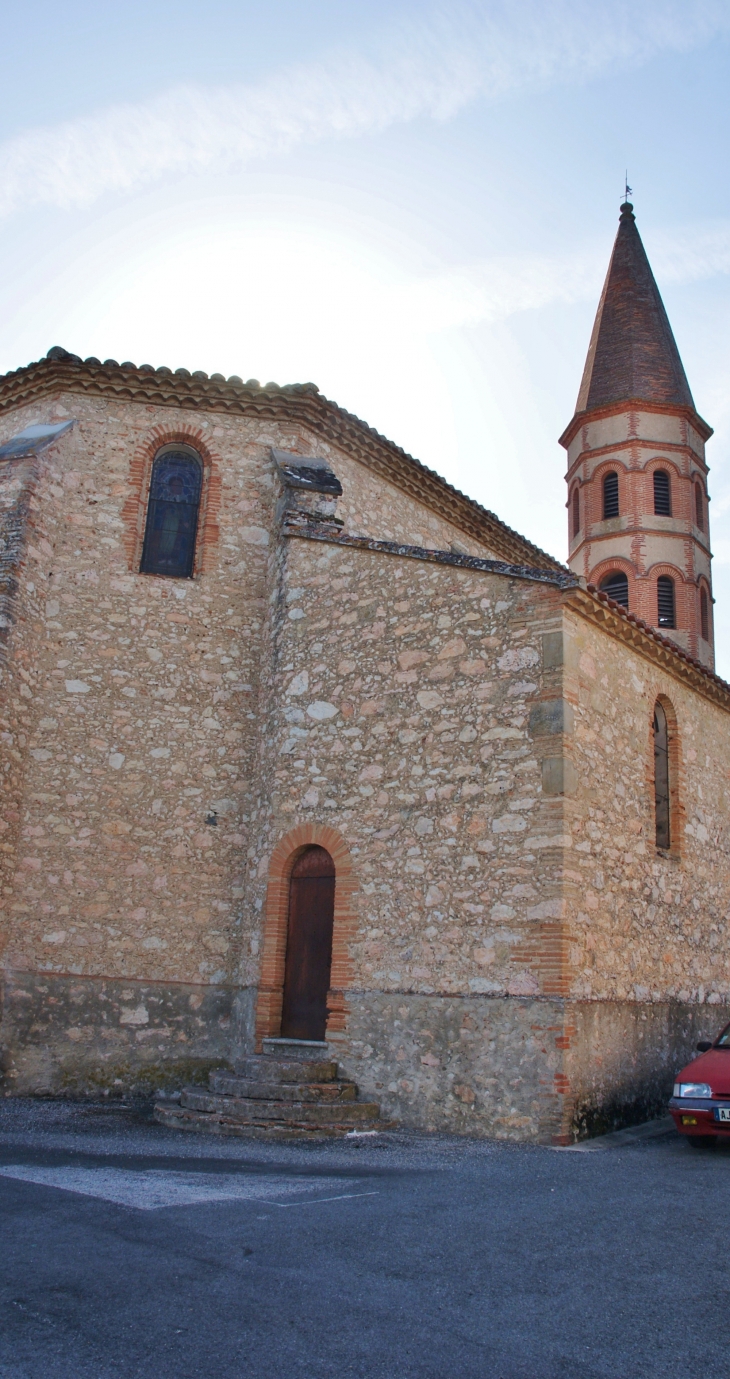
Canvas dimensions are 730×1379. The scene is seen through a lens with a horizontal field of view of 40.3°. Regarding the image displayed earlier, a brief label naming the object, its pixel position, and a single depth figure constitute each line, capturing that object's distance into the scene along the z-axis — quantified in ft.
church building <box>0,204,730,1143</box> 28.66
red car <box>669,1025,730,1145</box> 26.27
